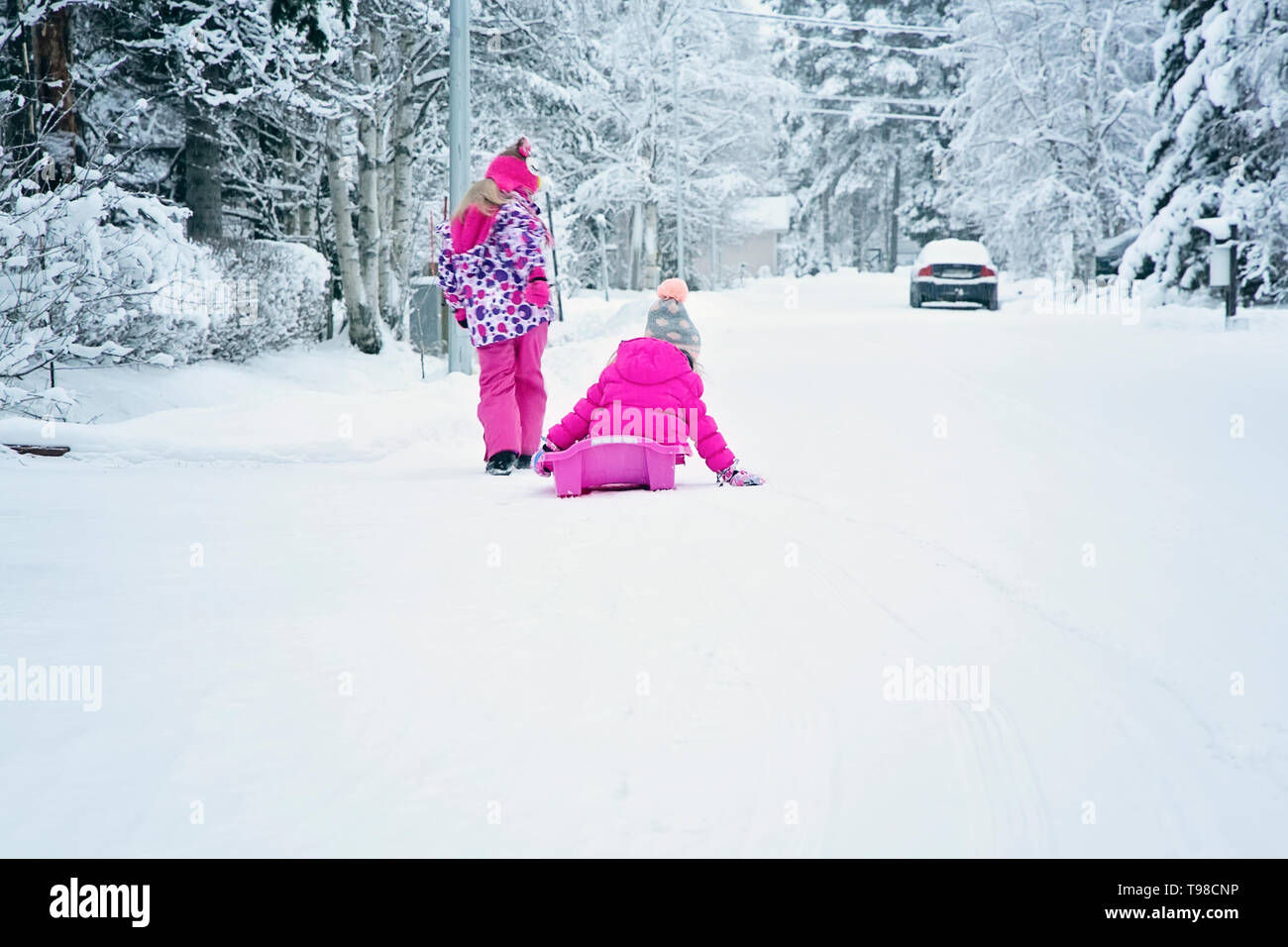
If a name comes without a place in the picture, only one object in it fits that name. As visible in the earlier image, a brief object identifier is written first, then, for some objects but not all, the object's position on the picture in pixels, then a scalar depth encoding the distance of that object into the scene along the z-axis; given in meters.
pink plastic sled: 5.76
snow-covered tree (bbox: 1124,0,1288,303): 16.81
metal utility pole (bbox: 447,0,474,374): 11.45
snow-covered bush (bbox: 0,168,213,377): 6.84
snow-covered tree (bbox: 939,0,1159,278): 28.88
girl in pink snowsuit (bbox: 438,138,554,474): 6.67
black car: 23.86
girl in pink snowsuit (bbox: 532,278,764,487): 5.98
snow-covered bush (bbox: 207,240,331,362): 11.30
